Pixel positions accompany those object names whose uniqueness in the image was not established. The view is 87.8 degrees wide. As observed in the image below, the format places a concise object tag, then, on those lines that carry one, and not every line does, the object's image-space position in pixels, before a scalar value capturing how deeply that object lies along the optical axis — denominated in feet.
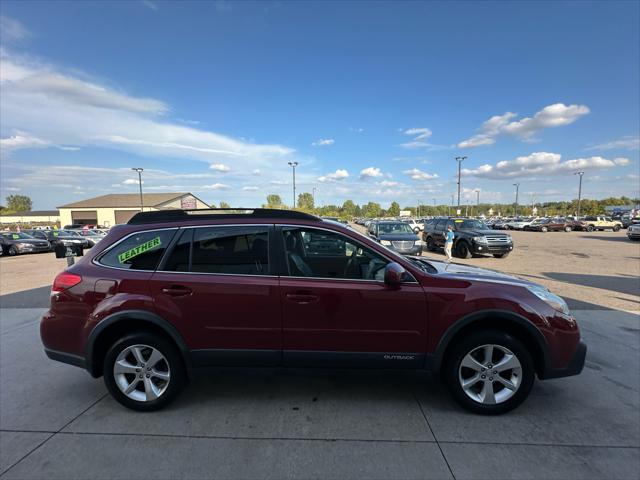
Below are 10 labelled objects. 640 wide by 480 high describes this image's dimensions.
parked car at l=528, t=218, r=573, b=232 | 133.39
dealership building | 228.84
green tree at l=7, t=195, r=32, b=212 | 452.76
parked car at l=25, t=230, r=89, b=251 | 67.49
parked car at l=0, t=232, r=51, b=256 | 66.33
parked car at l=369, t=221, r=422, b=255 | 42.57
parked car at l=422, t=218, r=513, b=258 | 46.77
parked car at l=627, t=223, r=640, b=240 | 77.35
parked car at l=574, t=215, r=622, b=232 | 132.77
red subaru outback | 9.61
